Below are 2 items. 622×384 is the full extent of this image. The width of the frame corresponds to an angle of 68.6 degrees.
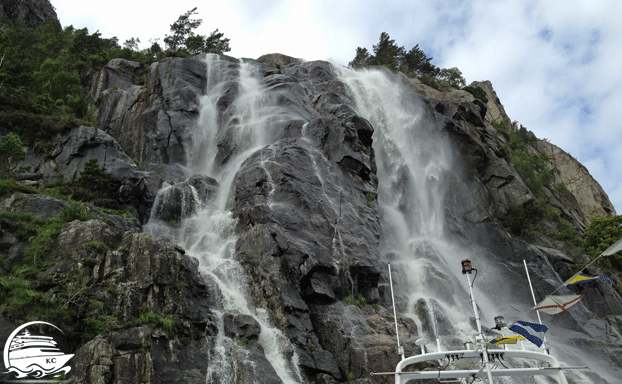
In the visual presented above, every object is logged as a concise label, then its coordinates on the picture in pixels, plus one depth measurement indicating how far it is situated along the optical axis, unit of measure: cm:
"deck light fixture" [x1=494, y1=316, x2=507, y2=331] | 1406
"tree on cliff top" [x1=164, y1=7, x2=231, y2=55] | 5711
